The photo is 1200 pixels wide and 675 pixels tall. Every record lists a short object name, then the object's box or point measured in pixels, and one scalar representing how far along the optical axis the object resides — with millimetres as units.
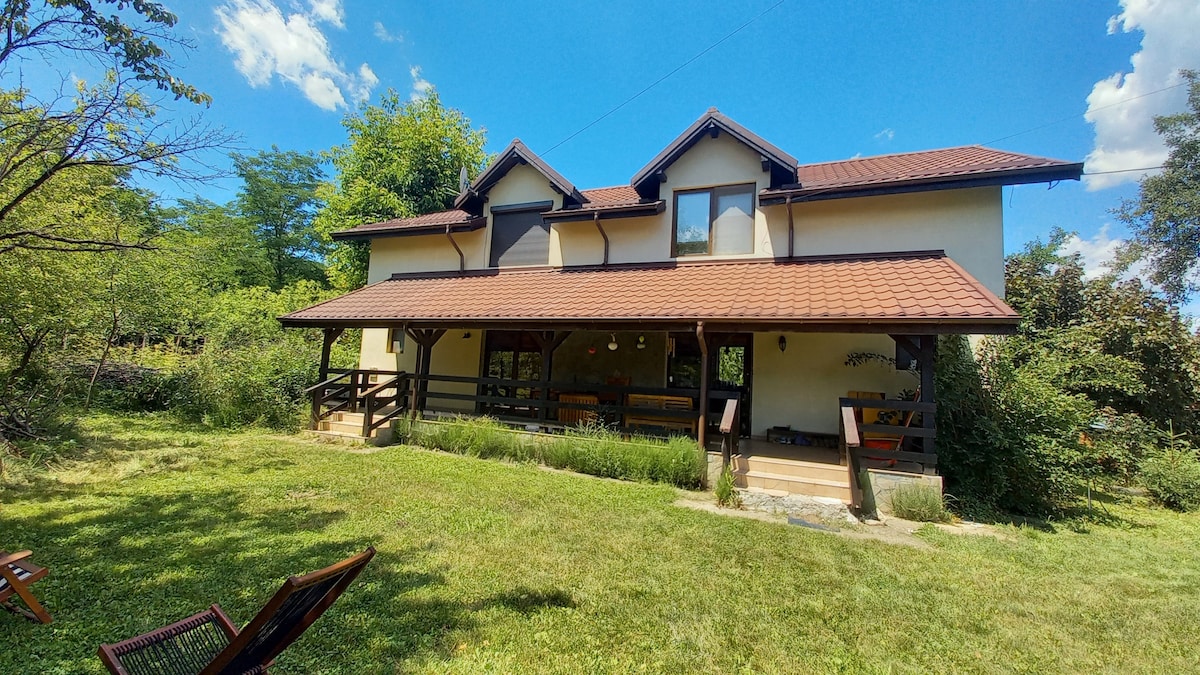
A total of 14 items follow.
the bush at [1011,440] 6422
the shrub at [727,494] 6363
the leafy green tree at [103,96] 4949
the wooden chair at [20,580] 2787
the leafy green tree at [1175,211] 17031
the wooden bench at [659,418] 9164
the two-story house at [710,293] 7301
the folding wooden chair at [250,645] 2131
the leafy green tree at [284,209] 28062
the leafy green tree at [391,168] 20359
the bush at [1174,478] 7488
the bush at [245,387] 11008
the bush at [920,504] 5895
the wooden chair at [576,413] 9500
